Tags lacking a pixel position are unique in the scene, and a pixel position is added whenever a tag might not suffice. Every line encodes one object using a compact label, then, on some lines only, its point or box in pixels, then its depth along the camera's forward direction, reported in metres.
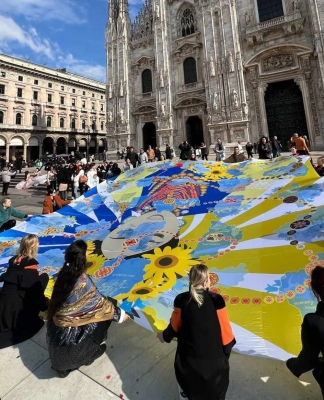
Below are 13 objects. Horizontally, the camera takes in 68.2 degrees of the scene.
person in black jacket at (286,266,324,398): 1.70
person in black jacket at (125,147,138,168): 13.57
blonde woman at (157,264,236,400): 1.84
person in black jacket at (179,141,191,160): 12.24
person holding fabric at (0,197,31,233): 5.78
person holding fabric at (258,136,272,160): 9.63
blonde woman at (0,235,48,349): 2.84
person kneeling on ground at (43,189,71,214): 6.81
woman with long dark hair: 2.33
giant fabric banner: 2.48
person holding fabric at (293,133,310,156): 8.68
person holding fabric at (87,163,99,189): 10.67
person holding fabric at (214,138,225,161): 12.70
